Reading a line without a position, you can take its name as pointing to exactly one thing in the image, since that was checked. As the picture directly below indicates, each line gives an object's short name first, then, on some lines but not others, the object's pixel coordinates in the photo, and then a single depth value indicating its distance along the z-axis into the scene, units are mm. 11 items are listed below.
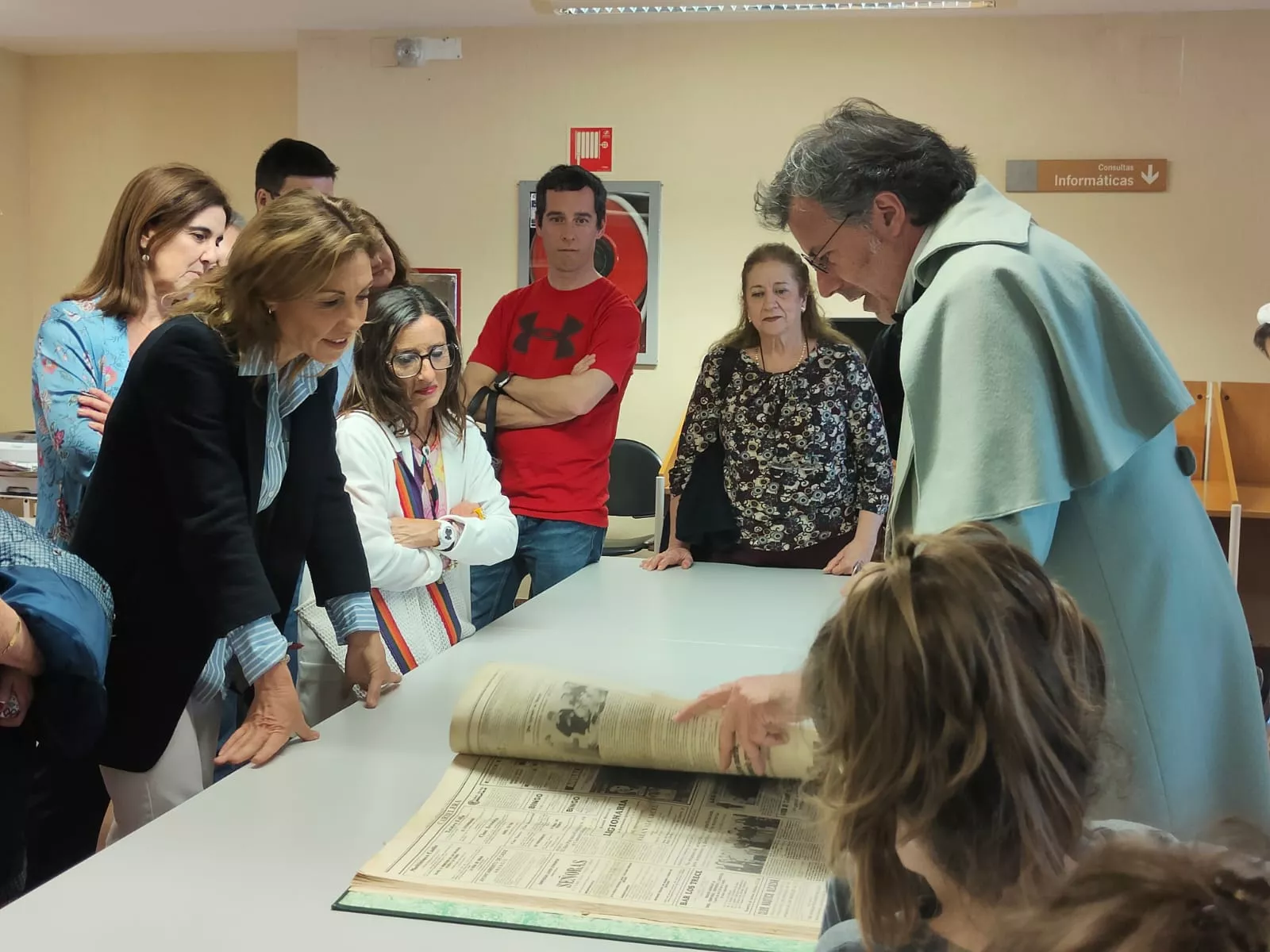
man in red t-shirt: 2711
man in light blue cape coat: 1034
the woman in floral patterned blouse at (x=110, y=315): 1921
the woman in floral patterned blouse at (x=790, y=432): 2578
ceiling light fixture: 4164
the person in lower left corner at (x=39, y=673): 1208
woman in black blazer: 1332
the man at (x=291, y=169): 2855
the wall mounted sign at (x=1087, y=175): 4586
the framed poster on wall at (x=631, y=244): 4953
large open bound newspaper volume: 941
